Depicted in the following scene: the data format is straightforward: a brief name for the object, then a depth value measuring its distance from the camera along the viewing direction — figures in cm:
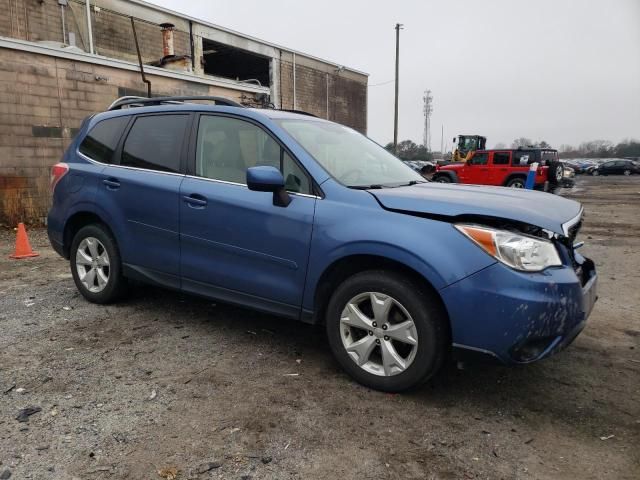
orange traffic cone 698
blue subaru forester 262
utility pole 3067
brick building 954
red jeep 1756
